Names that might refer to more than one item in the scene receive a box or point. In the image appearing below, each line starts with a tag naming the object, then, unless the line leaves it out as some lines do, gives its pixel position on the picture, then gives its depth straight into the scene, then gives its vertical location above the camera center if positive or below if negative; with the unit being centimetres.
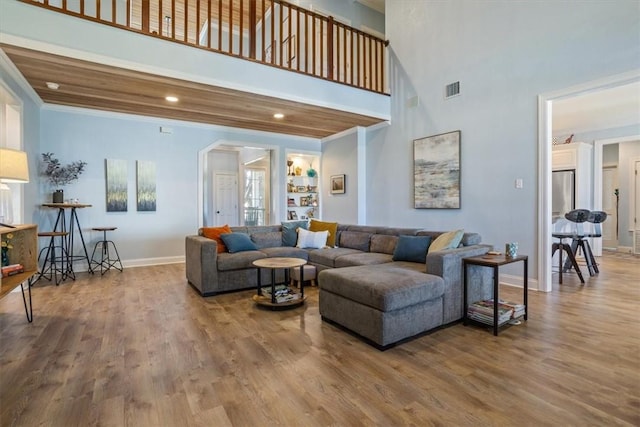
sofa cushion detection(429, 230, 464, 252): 310 -33
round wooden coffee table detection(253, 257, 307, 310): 332 -96
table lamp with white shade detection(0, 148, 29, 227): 264 +36
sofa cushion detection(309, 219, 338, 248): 504 -32
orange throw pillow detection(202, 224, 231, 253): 423 -33
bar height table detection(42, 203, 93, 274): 480 -27
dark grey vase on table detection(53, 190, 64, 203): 479 +18
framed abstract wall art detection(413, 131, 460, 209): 478 +57
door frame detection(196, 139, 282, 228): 614 +74
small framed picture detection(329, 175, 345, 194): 681 +52
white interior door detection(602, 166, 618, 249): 738 +3
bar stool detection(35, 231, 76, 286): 456 -78
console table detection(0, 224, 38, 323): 305 -38
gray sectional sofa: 241 -69
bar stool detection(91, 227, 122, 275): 518 -81
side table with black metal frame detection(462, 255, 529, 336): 263 -51
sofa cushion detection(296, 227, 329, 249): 483 -48
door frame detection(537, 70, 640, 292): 382 +23
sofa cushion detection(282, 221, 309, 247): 501 -39
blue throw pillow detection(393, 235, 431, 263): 353 -45
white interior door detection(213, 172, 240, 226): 839 +25
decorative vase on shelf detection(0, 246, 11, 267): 298 -45
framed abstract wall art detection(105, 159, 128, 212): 541 +41
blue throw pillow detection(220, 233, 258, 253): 419 -45
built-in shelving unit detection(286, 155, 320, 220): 756 +51
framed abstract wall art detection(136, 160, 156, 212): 563 +41
